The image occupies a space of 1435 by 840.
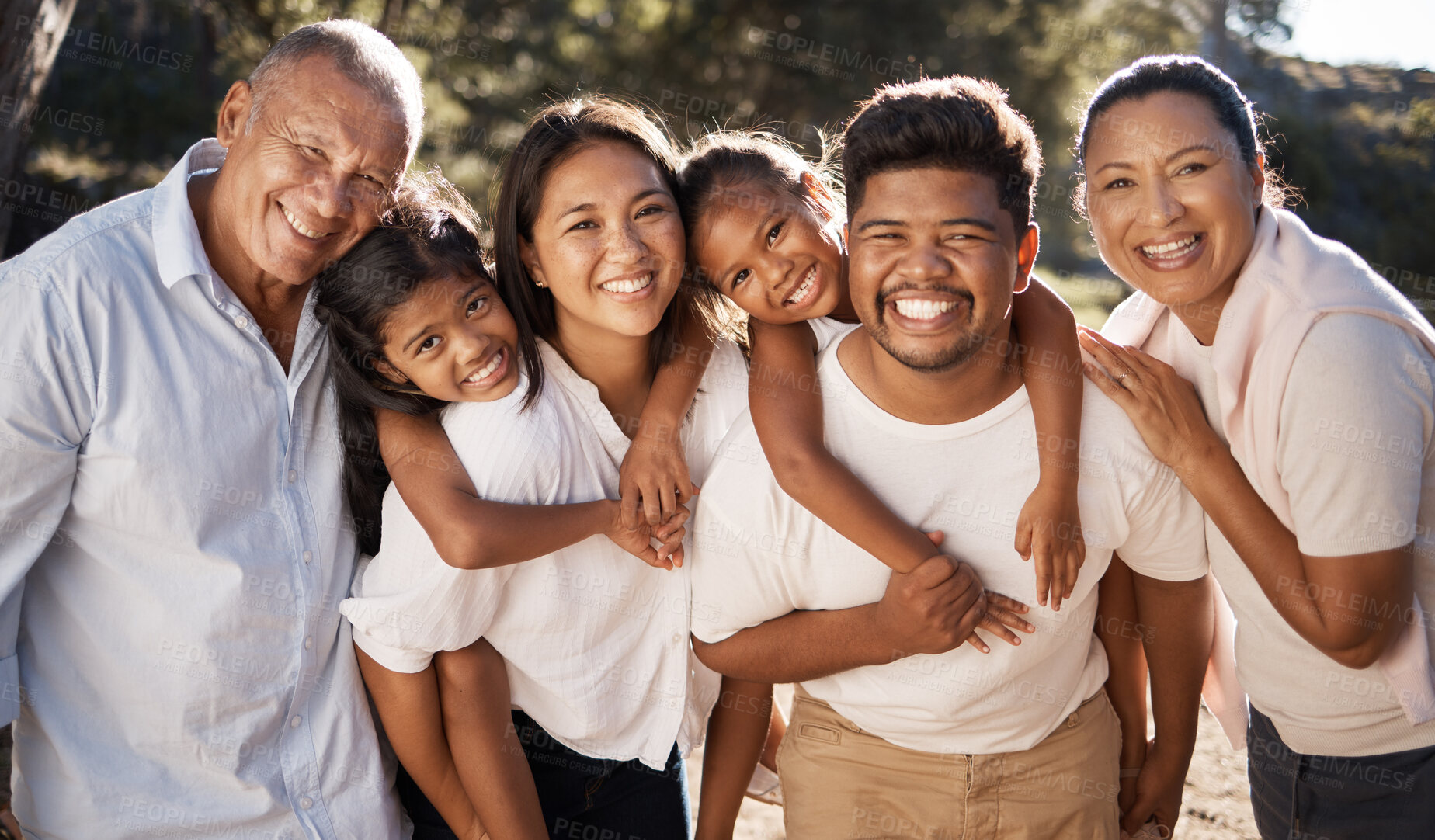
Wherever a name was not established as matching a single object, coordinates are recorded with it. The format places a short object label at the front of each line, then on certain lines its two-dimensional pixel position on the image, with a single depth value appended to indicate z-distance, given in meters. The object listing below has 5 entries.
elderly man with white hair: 2.02
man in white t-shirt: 2.17
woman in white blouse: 2.30
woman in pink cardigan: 1.97
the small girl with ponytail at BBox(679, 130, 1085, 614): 2.20
